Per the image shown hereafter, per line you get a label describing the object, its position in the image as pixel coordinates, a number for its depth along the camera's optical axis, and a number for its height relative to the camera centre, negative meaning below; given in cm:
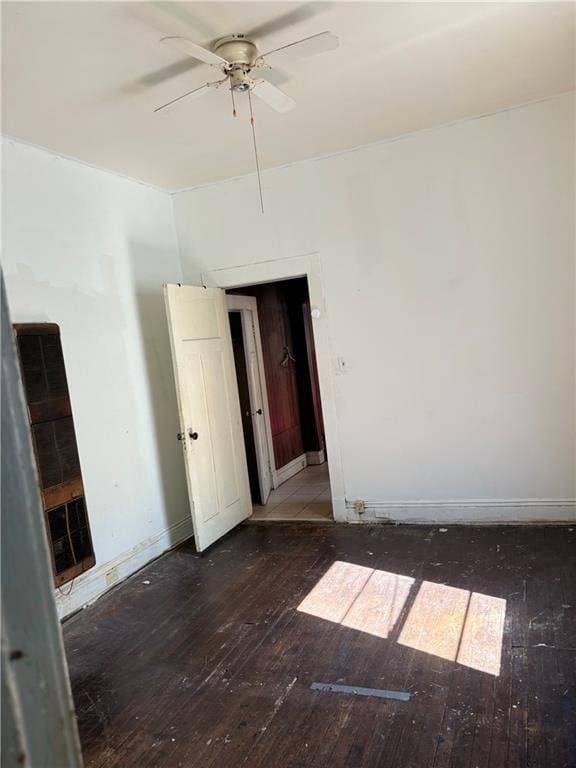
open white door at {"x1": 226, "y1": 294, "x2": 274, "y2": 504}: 532 -50
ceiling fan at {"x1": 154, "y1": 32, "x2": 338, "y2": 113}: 211 +118
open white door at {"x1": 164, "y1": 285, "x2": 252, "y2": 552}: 392 -49
